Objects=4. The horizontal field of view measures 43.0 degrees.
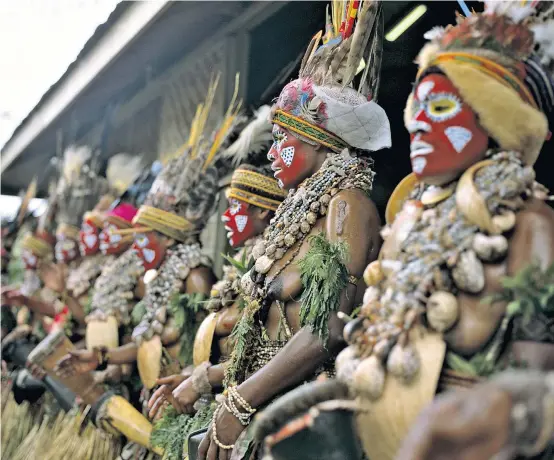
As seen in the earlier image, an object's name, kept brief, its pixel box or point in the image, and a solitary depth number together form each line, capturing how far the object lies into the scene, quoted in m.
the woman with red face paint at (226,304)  3.17
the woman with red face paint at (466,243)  1.77
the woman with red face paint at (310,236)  2.38
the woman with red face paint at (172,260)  3.98
